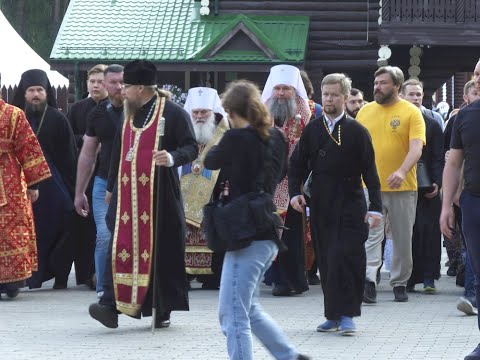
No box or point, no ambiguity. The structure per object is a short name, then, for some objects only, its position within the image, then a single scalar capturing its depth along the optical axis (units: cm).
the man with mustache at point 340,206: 1036
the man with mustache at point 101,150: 1182
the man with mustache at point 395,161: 1248
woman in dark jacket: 788
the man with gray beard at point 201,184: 1365
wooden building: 2900
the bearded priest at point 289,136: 1326
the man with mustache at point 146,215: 1034
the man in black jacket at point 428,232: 1342
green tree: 5094
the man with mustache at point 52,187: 1375
